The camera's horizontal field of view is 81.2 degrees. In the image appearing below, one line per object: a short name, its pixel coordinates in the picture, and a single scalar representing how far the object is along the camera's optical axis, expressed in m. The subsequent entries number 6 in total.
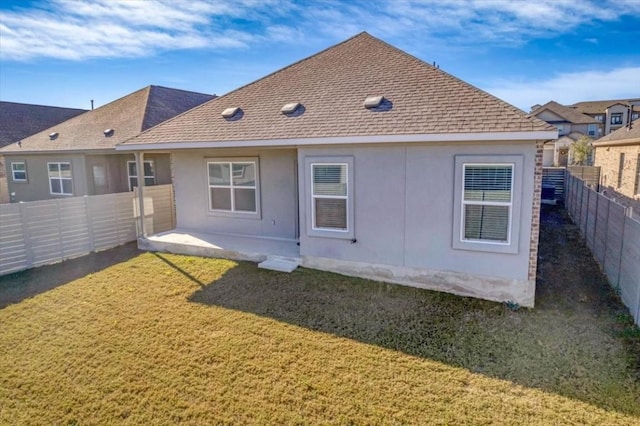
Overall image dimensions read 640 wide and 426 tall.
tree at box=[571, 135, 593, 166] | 37.84
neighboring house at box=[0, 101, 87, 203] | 23.27
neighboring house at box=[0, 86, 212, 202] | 14.98
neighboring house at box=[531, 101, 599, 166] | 44.72
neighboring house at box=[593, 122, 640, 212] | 17.25
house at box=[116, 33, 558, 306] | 6.70
